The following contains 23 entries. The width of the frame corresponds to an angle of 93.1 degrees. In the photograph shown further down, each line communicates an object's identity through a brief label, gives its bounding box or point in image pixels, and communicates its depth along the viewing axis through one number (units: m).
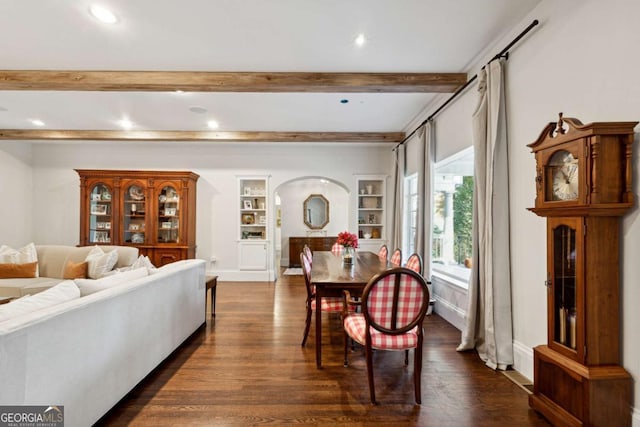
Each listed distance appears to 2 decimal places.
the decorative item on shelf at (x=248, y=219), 6.75
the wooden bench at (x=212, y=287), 3.96
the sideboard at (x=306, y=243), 8.63
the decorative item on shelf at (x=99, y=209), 6.05
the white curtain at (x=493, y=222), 2.60
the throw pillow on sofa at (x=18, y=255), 4.15
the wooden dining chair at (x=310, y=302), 3.06
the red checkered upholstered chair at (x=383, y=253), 4.22
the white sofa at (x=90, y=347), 1.38
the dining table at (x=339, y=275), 2.59
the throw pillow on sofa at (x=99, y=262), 4.11
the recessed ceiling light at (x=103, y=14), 2.37
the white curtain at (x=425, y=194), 4.28
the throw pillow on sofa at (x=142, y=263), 3.23
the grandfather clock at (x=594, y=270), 1.63
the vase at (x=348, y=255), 3.56
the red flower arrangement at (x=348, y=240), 3.64
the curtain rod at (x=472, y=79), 2.33
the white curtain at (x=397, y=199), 5.70
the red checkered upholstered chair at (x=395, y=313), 2.05
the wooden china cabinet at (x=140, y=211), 5.98
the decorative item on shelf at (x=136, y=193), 6.10
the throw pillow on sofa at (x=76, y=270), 4.07
